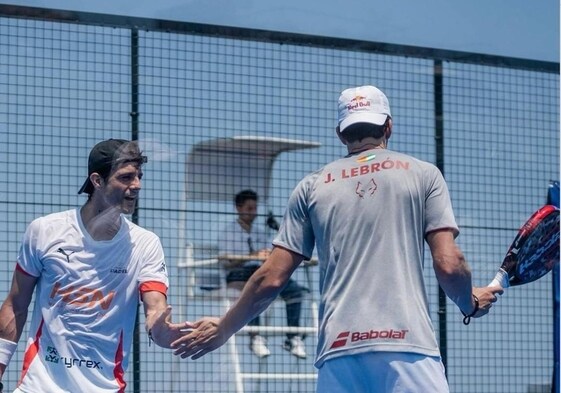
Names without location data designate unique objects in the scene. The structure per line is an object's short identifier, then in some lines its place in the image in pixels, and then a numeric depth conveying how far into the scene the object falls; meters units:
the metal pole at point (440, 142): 10.31
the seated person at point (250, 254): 9.71
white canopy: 9.68
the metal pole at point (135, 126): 9.33
